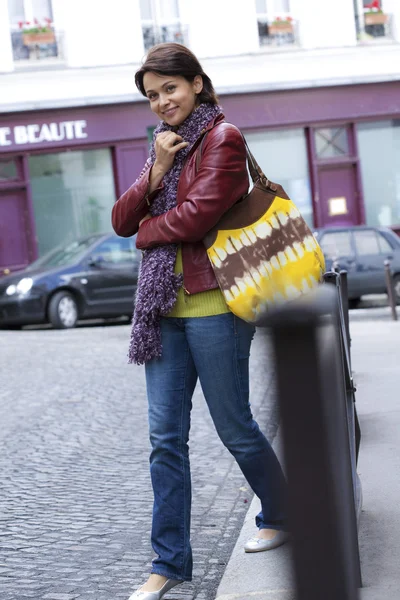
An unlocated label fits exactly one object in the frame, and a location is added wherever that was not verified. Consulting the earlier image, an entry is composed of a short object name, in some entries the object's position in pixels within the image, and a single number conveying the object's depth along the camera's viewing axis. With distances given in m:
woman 3.81
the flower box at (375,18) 25.56
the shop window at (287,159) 24.92
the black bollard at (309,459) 1.66
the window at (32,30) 23.53
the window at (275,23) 24.94
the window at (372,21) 25.50
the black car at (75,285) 18.16
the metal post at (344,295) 5.18
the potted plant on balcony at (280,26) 24.98
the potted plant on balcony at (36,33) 23.50
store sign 23.36
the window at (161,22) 24.38
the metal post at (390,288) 16.51
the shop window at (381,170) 25.58
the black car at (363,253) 19.23
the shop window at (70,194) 23.86
